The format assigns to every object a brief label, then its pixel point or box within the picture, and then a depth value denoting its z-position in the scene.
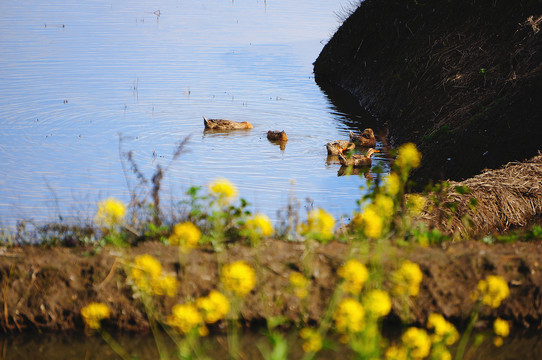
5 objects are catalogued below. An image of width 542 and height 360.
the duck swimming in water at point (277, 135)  34.50
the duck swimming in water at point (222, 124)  36.06
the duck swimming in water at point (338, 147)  33.03
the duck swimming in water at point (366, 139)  34.94
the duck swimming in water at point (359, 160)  31.56
